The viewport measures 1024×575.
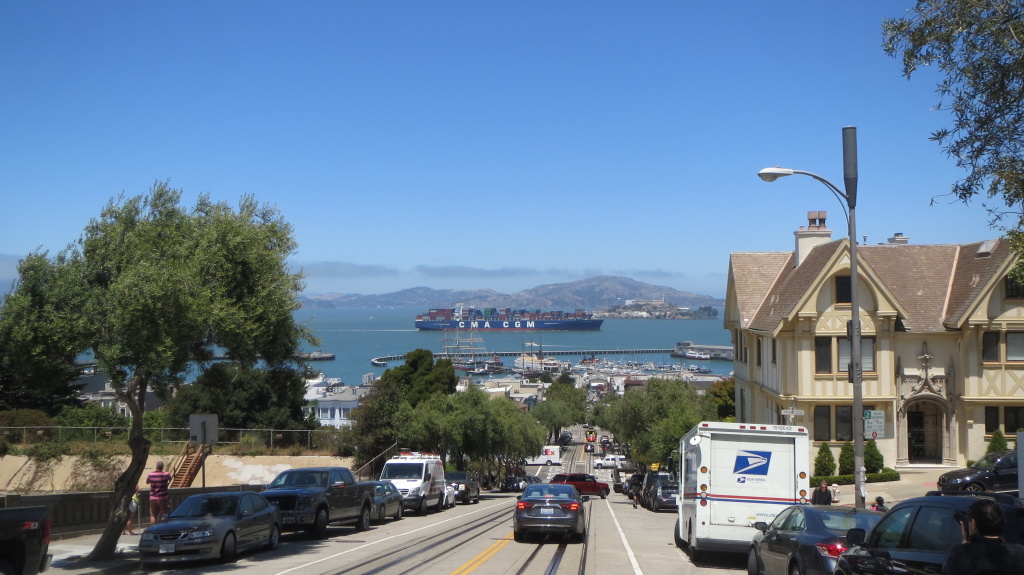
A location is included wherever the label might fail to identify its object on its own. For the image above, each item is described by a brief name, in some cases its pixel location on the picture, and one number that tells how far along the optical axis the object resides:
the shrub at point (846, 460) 34.12
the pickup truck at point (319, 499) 20.92
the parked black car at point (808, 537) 11.59
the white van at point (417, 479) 30.11
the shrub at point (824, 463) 34.03
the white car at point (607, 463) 94.74
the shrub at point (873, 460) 33.62
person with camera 6.64
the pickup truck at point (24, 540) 11.05
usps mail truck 17.59
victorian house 33.72
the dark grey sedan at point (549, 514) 20.02
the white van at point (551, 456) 105.81
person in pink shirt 19.98
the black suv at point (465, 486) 39.19
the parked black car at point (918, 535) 8.18
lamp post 17.45
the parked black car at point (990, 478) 24.73
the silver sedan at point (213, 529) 15.53
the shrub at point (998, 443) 33.22
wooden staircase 34.12
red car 47.09
